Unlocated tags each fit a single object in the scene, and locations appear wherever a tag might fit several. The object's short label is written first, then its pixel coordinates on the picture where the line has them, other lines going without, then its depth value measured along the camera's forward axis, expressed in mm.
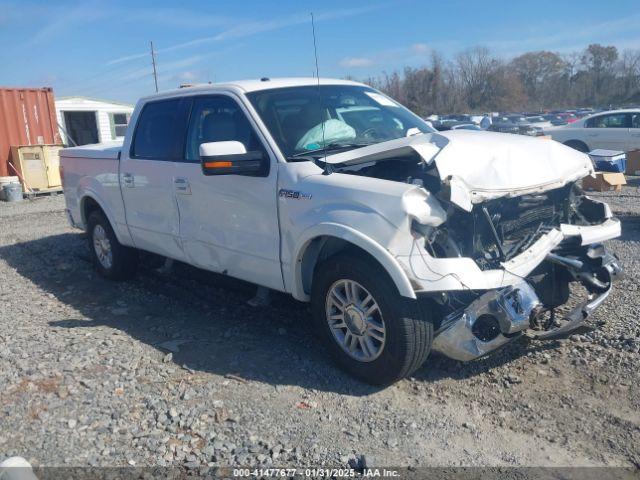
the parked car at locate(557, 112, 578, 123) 34150
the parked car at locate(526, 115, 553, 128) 31203
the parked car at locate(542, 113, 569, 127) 29781
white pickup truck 3459
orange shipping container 15844
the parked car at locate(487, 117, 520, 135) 18503
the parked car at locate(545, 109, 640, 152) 13781
